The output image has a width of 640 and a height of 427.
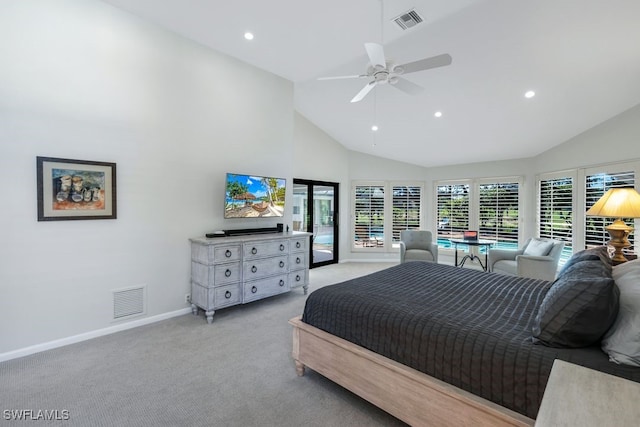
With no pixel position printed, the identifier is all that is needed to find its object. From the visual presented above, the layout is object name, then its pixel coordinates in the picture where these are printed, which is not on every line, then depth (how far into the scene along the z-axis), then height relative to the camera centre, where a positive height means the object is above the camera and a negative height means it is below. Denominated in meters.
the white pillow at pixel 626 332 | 1.28 -0.55
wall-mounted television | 4.05 +0.20
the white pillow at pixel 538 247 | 4.58 -0.58
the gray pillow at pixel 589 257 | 2.27 -0.36
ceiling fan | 2.69 +1.39
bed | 1.43 -0.80
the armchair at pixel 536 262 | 4.36 -0.77
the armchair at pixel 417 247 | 5.82 -0.75
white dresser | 3.58 -0.77
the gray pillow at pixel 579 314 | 1.40 -0.50
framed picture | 2.86 +0.21
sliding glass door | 6.52 -0.12
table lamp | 2.90 +0.01
